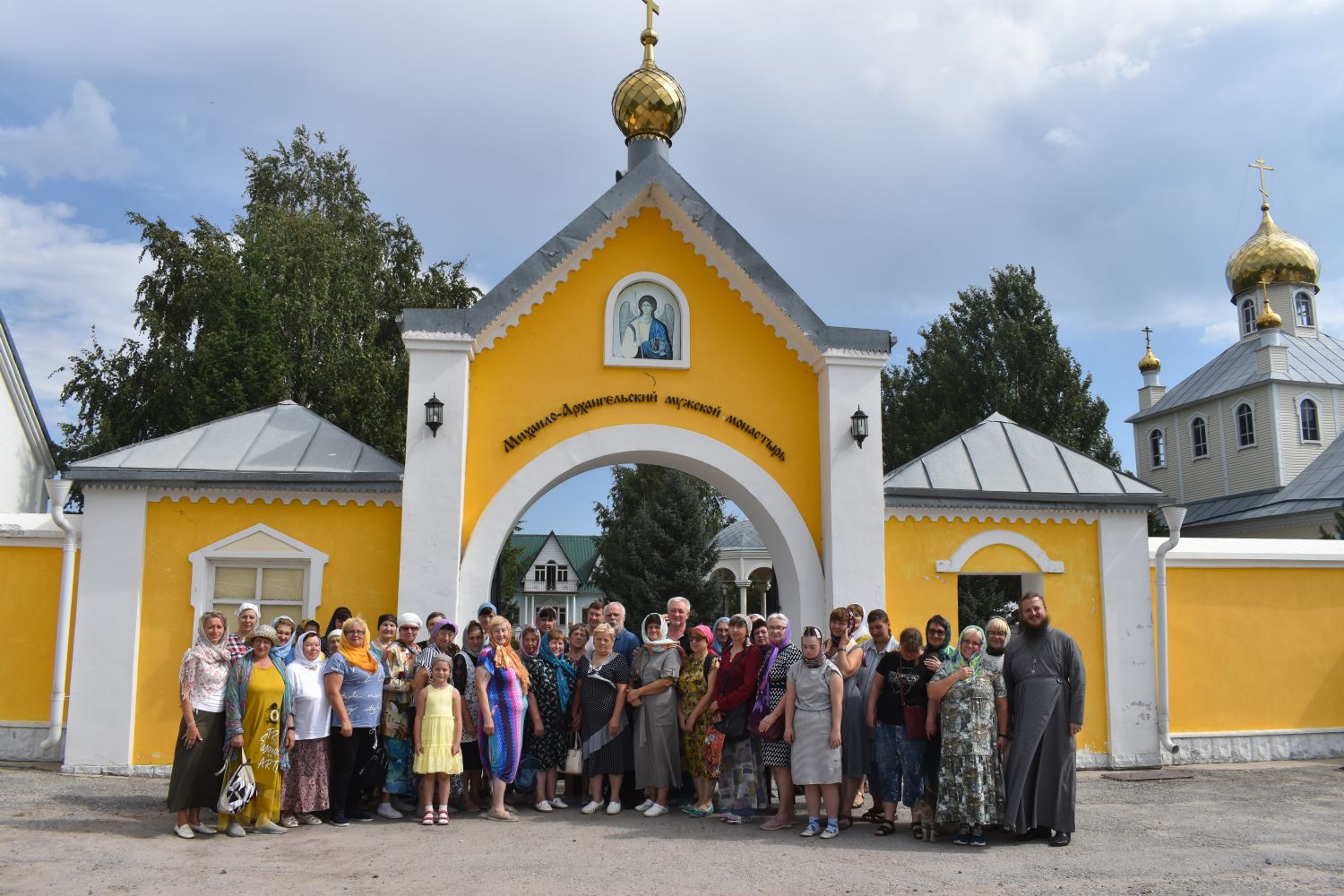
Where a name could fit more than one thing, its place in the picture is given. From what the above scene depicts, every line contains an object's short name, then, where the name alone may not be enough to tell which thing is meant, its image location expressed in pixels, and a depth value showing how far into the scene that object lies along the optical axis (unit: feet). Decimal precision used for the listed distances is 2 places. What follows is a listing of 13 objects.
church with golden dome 100.01
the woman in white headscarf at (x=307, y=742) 23.45
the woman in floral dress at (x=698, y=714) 25.50
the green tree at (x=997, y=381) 96.48
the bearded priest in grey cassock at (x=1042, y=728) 22.91
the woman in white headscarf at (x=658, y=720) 25.58
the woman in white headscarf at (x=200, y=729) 22.52
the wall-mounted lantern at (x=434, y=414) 31.50
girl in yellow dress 24.08
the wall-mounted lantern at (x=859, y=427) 33.55
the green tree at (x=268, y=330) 69.97
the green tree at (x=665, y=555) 91.81
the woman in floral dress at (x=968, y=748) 22.57
